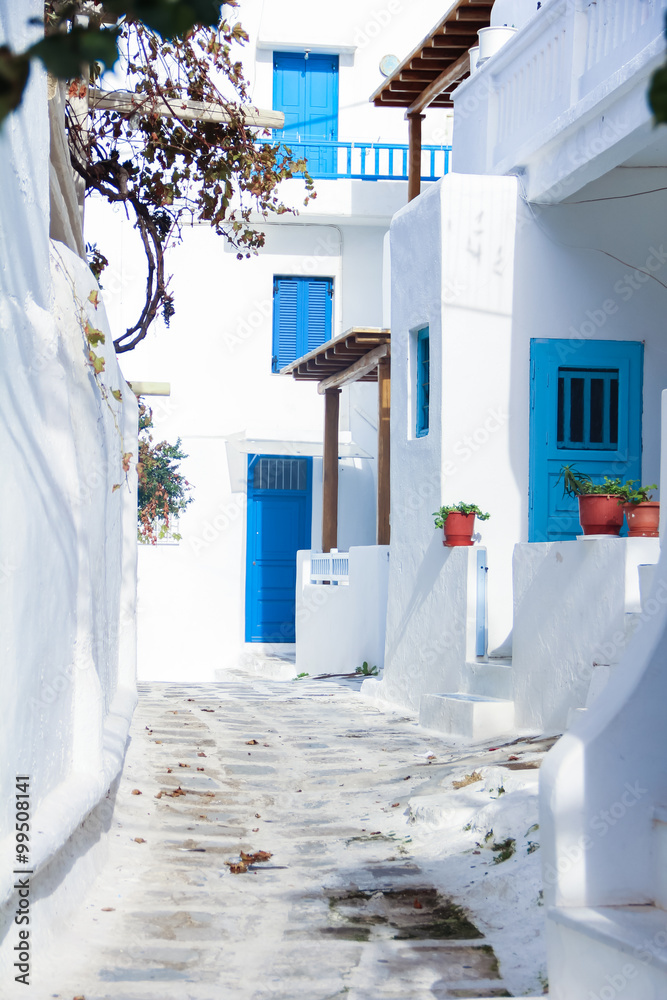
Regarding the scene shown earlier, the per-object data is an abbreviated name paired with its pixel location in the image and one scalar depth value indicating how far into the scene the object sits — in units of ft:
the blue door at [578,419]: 32.83
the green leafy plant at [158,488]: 53.78
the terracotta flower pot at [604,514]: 24.81
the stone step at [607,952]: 9.25
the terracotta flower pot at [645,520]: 23.94
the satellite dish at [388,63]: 60.95
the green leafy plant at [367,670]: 44.45
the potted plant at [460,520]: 32.48
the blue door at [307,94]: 60.49
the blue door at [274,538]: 56.80
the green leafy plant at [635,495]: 24.40
